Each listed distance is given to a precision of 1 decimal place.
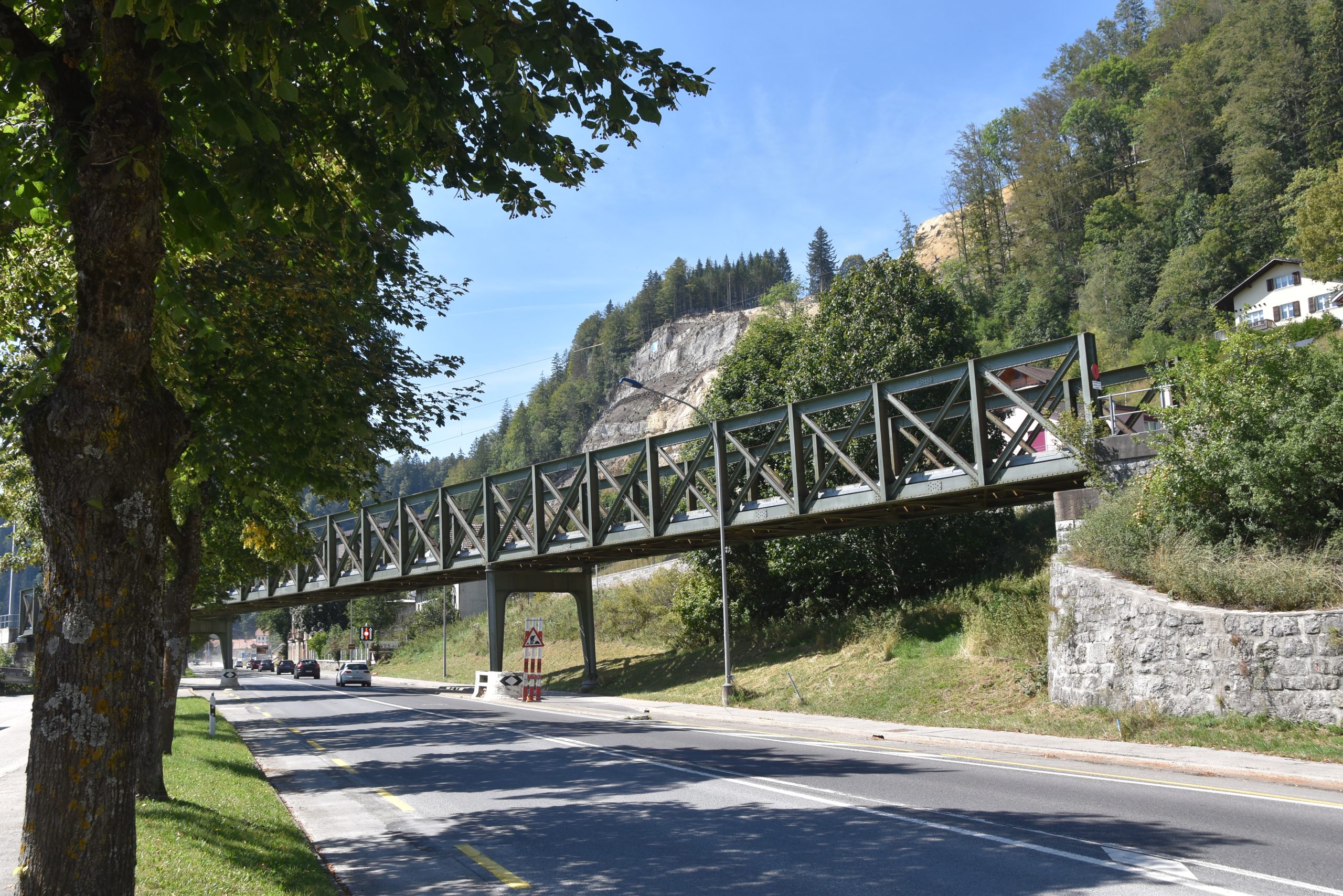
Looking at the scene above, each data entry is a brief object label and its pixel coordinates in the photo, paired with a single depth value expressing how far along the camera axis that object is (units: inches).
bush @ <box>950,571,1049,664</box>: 815.7
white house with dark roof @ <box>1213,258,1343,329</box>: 2341.3
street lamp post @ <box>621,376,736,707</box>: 981.2
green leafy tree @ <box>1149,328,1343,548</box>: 587.8
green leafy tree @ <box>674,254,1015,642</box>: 1190.3
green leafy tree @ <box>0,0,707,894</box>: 193.6
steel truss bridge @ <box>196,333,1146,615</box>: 857.5
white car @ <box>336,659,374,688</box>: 1945.1
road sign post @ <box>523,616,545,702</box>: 1278.3
